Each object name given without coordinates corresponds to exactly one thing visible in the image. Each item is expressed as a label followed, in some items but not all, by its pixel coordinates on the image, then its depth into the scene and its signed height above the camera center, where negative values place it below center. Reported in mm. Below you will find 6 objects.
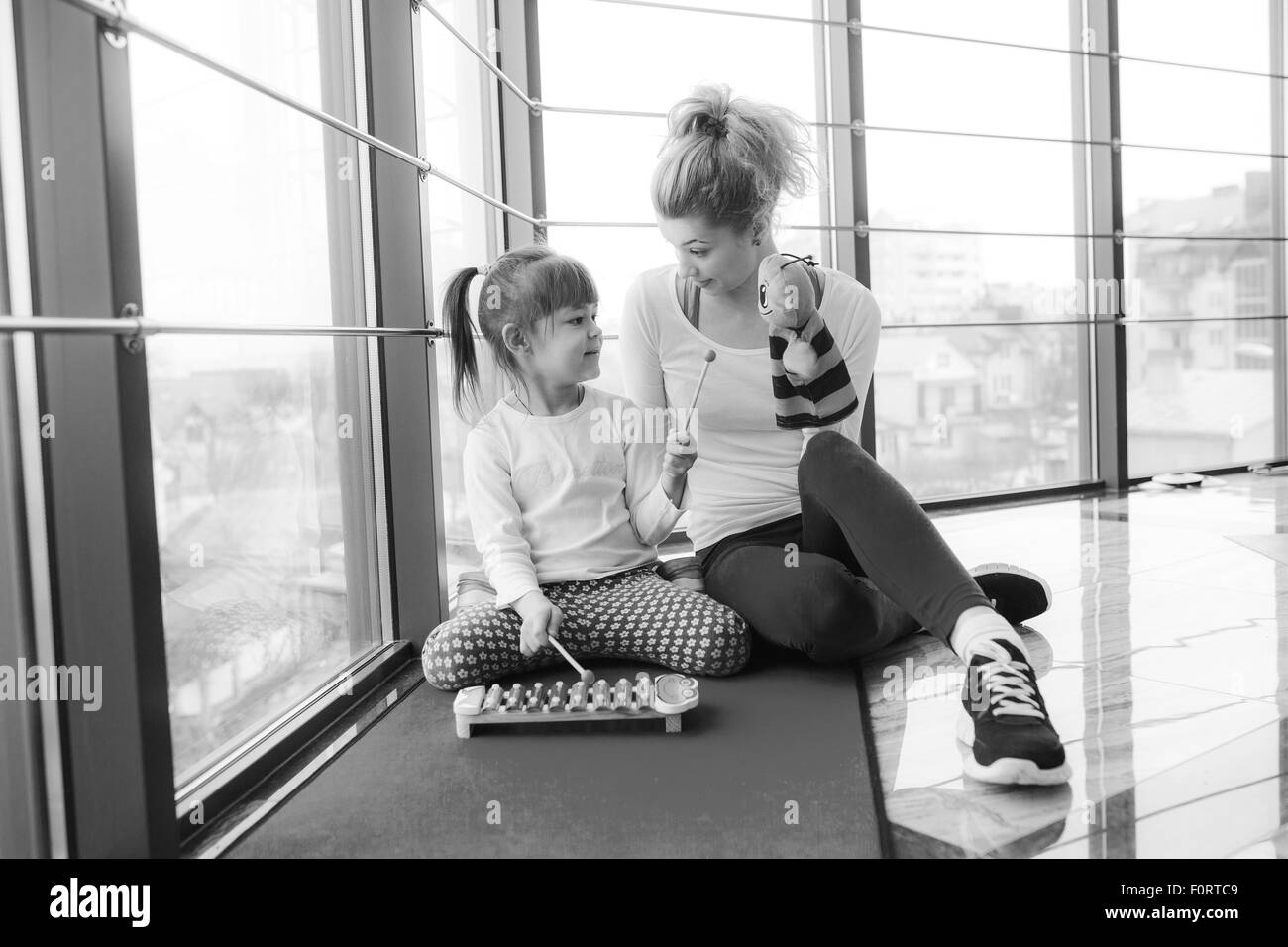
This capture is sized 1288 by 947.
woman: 1372 -99
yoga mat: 1064 -429
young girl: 1578 -149
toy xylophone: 1387 -389
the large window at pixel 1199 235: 3639 +534
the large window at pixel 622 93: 2637 +811
